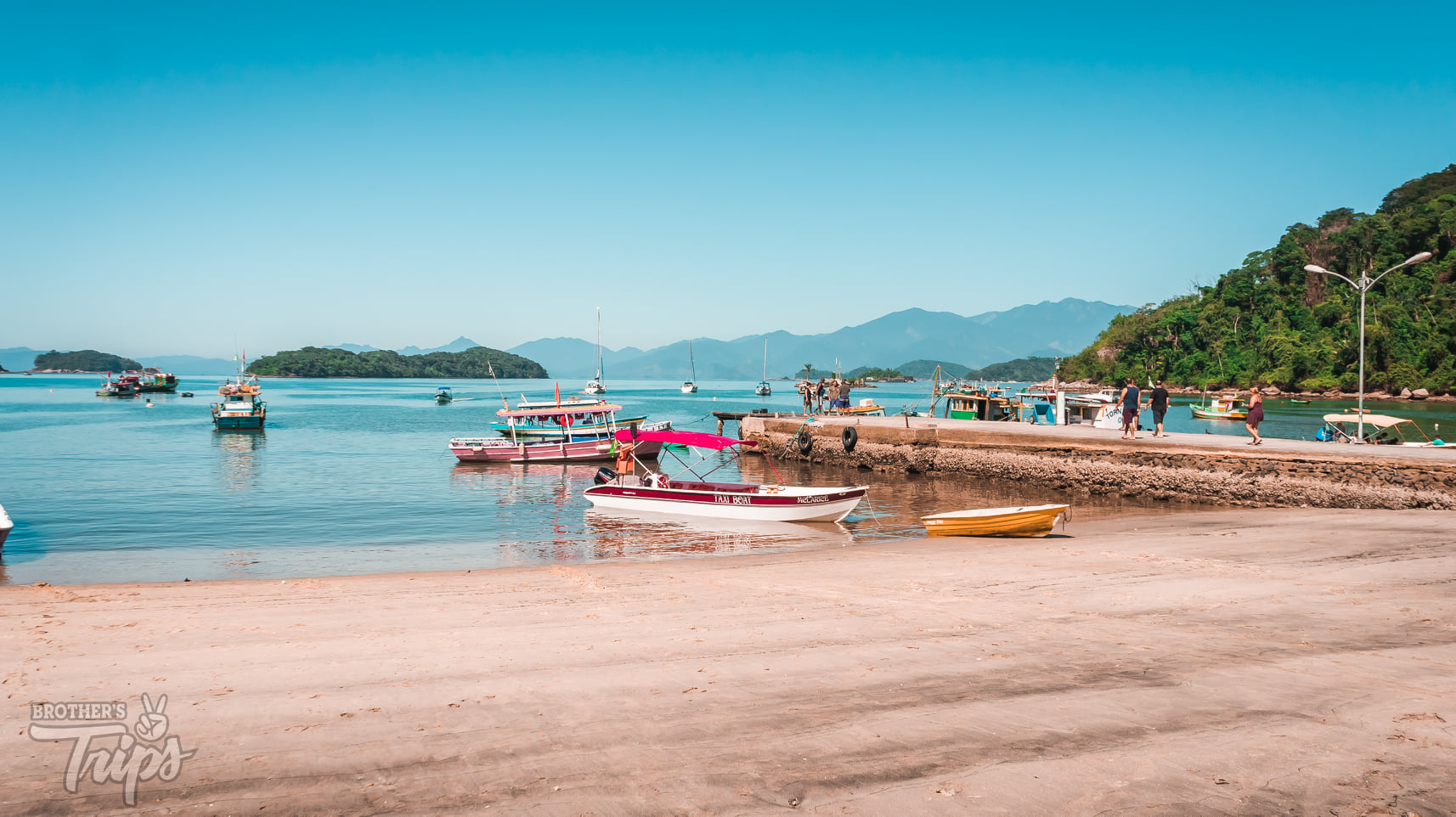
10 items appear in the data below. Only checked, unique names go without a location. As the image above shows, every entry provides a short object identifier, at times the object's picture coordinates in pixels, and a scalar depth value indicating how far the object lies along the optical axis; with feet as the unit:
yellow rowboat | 52.65
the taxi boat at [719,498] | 64.59
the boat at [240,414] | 173.78
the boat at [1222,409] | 209.87
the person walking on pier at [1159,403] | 78.89
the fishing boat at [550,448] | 122.93
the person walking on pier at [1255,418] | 72.81
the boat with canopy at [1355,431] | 85.98
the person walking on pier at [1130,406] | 83.10
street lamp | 73.47
